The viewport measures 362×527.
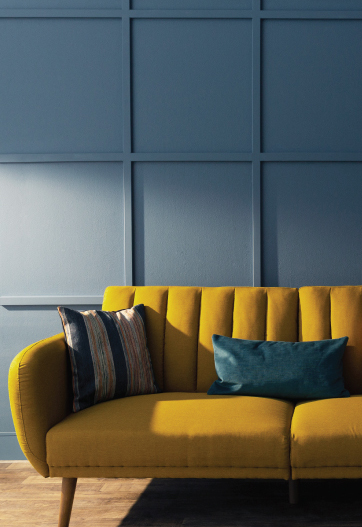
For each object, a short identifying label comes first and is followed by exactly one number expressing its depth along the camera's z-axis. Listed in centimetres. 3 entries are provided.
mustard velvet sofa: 165
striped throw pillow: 192
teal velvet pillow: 195
